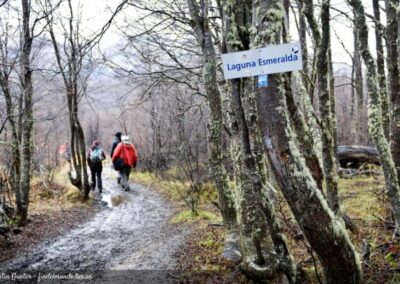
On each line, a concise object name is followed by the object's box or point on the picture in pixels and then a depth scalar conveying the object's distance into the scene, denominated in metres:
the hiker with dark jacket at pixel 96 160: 13.59
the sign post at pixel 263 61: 3.11
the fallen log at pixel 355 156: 14.20
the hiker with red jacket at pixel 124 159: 14.18
